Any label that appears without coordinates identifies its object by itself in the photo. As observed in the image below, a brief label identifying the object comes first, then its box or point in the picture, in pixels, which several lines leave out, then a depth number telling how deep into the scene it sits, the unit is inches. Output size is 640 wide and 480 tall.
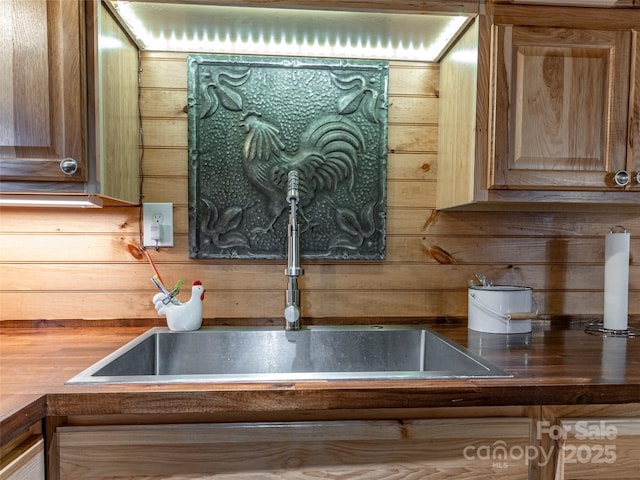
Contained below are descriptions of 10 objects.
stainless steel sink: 46.1
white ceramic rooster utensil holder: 46.8
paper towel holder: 46.4
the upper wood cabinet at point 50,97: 36.4
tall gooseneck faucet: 46.1
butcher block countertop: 27.4
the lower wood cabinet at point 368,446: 28.2
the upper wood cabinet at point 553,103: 40.6
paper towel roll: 46.2
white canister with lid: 45.6
